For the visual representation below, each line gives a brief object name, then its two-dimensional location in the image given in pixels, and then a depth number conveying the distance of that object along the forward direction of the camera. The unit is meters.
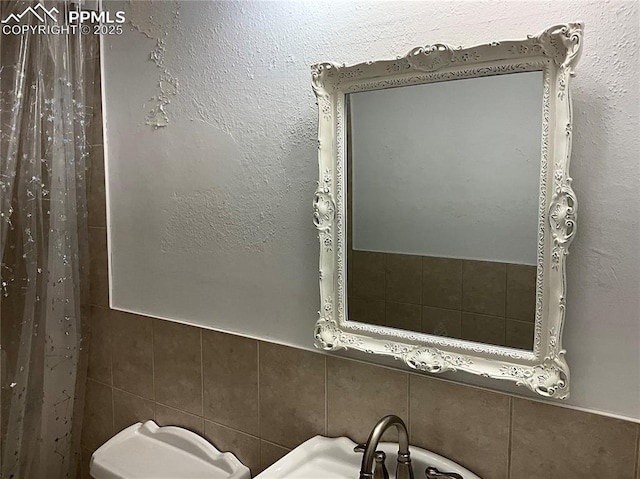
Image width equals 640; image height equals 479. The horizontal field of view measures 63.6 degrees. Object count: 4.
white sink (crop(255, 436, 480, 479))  1.21
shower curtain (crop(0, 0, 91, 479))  1.62
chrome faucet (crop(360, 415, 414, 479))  1.05
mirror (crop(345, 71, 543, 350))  1.07
